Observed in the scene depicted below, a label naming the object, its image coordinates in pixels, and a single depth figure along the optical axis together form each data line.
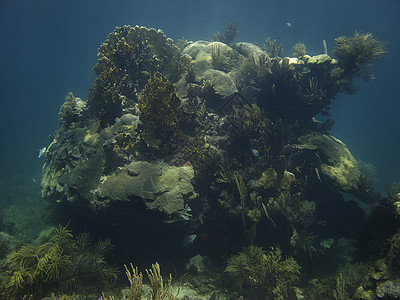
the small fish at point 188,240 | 5.36
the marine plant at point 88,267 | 4.71
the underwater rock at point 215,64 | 8.69
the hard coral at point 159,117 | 6.66
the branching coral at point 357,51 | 8.97
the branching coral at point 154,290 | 3.07
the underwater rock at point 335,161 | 6.86
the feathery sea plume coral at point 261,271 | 5.01
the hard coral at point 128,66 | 7.97
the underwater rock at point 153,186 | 5.28
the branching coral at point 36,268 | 4.20
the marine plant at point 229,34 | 16.00
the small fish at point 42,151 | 10.31
